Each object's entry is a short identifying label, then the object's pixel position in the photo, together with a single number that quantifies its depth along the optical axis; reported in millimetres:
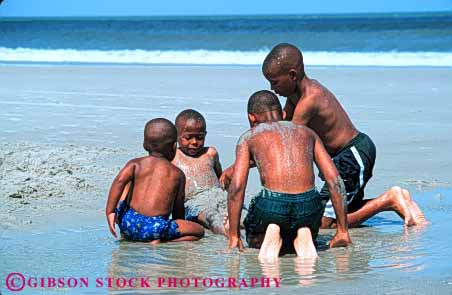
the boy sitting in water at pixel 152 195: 10772
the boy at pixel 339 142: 11400
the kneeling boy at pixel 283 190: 10080
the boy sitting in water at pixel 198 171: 11843
